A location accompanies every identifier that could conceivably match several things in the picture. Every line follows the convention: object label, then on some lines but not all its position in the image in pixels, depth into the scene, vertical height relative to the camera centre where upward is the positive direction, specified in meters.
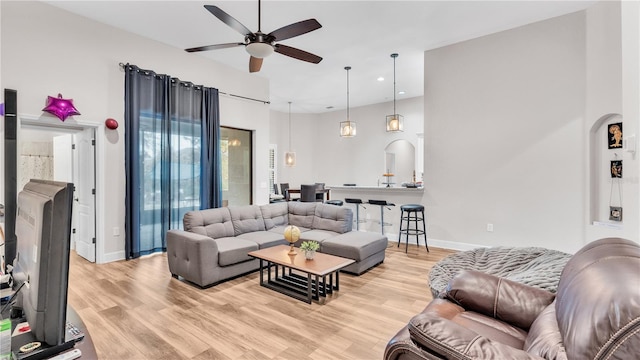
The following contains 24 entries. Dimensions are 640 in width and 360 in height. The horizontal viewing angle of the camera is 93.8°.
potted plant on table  3.29 -0.79
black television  0.76 -0.21
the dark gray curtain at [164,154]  4.52 +0.39
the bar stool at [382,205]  5.55 -0.54
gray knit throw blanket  2.02 -0.74
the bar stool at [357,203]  5.95 -0.54
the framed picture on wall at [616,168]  3.64 +0.08
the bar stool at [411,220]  5.10 -0.80
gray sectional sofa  3.46 -0.85
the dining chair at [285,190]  9.11 -0.40
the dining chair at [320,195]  7.97 -0.50
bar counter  5.68 -0.47
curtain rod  5.85 +1.67
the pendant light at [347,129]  6.79 +1.08
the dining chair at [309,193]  7.54 -0.41
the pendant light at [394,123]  5.81 +1.04
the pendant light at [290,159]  9.59 +0.59
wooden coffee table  3.06 -0.96
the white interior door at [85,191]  4.39 -0.20
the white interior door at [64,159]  4.91 +0.34
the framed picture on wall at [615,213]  3.63 -0.47
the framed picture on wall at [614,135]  3.60 +0.48
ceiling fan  2.81 +1.43
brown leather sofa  0.86 -0.60
